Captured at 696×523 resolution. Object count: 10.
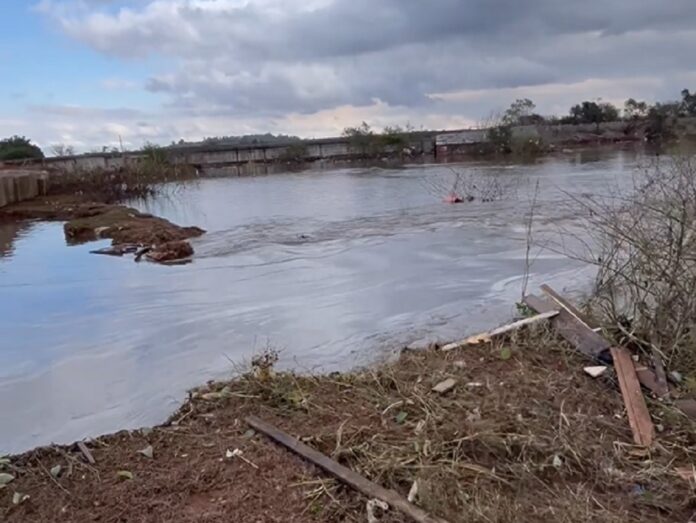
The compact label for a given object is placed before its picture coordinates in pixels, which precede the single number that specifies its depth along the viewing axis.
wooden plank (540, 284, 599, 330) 5.81
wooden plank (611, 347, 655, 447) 4.03
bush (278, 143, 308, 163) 52.75
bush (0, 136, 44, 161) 41.09
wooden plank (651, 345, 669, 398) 4.58
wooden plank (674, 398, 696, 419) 4.24
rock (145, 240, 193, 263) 11.86
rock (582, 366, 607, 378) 4.94
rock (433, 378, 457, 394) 4.68
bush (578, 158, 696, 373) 5.14
